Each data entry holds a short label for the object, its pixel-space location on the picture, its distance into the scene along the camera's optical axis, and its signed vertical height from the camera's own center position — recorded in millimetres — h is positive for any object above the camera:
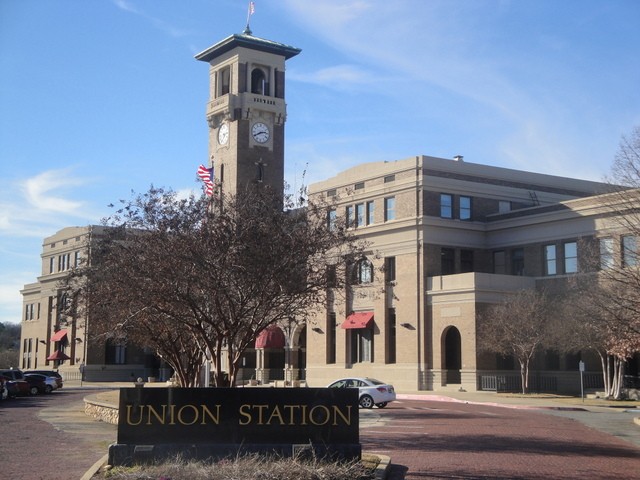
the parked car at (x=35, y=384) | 57400 -2818
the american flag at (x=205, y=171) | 58181 +11941
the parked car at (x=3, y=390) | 47125 -2672
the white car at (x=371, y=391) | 36906 -2038
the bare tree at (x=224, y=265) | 20844 +1933
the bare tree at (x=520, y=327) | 48438 +971
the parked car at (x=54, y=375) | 62847 -2405
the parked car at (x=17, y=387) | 50669 -2776
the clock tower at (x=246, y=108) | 76812 +21255
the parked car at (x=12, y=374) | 54625 -2053
